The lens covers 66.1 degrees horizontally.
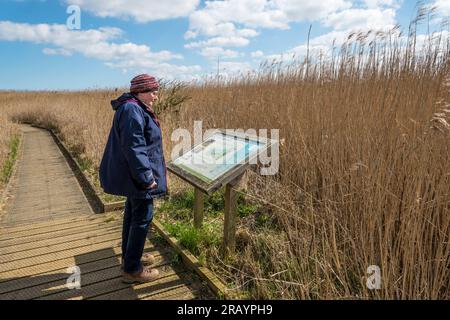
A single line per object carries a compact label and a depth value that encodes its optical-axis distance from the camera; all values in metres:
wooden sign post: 2.68
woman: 2.39
